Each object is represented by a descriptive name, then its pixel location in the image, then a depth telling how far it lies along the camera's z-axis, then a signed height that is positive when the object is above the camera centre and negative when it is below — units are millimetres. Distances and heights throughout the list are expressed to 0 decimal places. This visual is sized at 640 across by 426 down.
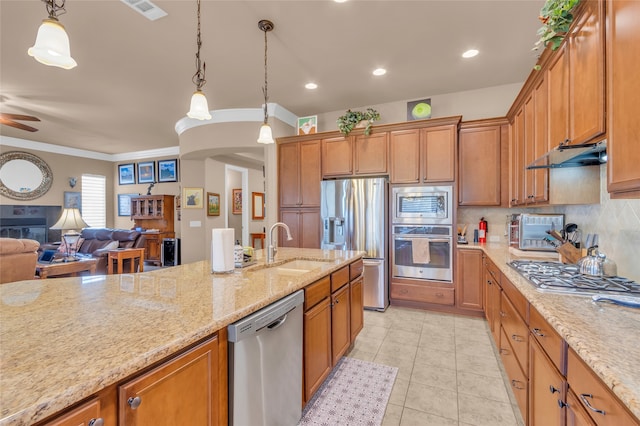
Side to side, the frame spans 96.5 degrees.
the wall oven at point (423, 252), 3543 -509
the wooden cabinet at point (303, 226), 4207 -205
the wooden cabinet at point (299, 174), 4227 +586
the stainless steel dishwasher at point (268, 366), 1144 -703
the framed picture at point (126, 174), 8023 +1091
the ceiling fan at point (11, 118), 3861 +1299
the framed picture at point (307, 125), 4348 +1342
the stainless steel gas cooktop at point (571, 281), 1407 -382
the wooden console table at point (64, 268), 3848 -788
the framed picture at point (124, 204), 8094 +241
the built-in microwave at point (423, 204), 3520 +98
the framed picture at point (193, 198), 5895 +301
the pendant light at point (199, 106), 1974 +737
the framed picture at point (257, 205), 7793 +203
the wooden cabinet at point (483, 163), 3490 +617
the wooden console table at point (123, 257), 4992 -790
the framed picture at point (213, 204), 6166 +186
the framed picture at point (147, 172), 7766 +1120
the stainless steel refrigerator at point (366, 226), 3713 -183
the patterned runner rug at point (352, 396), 1803 -1302
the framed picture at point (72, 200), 7129 +325
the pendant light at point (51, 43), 1344 +811
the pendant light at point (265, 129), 2546 +774
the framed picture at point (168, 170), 7473 +1114
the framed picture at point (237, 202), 7508 +274
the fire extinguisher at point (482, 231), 3713 -251
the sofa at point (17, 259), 3021 -510
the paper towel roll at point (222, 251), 1768 -247
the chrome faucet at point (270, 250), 2258 -305
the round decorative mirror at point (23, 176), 6234 +845
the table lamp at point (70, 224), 4555 -191
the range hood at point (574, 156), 1627 +362
